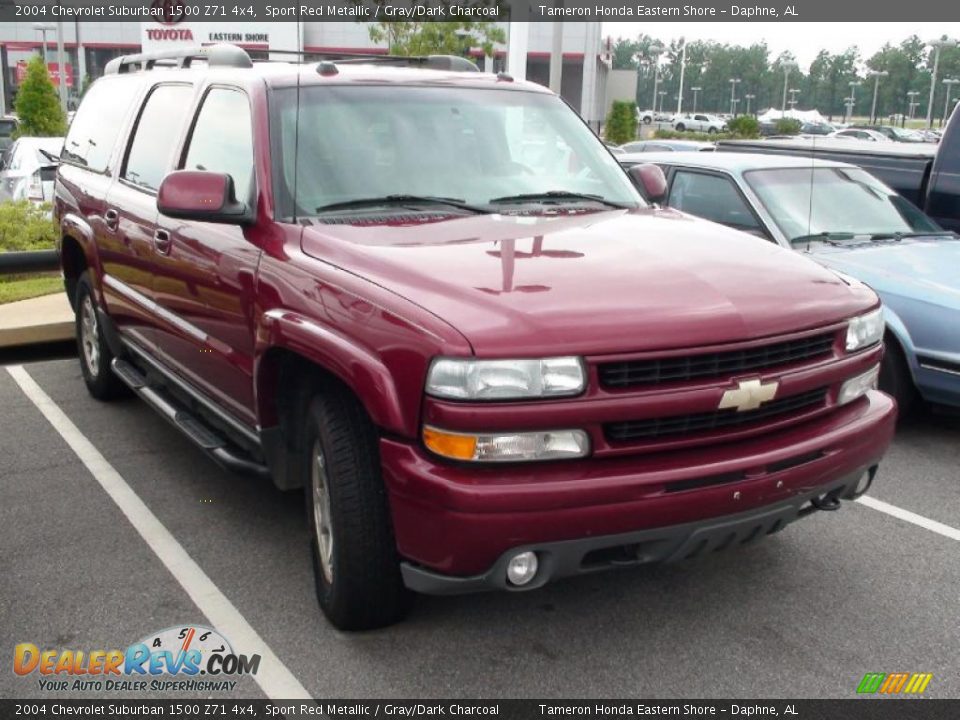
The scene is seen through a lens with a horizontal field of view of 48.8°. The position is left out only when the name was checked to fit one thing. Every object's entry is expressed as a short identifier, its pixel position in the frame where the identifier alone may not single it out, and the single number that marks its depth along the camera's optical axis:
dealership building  38.28
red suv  3.07
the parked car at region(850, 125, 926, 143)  41.17
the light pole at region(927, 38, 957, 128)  46.69
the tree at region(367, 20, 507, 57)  20.59
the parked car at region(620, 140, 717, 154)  24.16
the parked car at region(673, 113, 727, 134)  65.81
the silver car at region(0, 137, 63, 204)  14.98
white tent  41.52
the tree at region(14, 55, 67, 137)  24.83
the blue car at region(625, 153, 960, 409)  5.90
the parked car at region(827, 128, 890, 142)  40.07
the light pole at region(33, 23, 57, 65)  46.97
